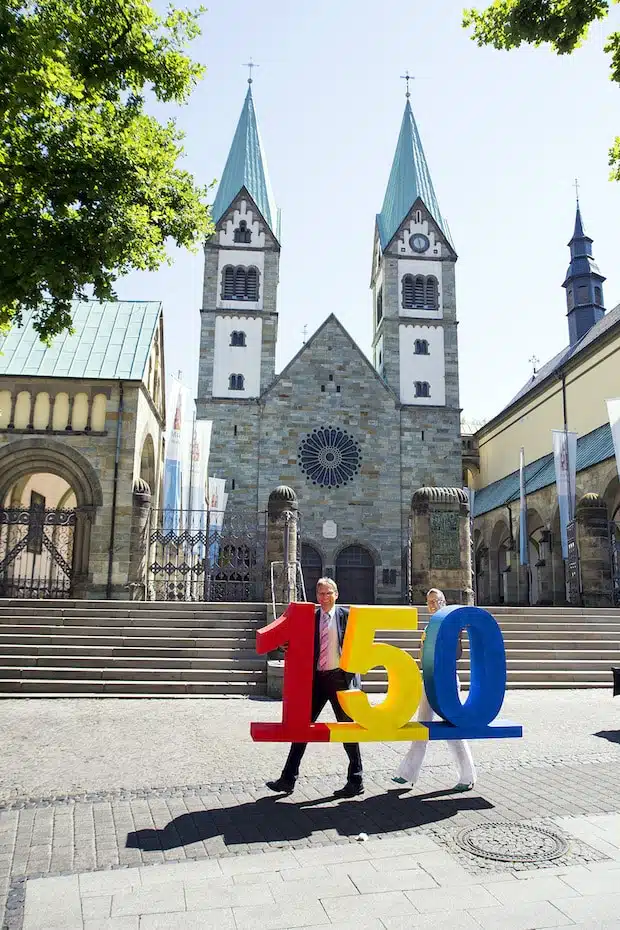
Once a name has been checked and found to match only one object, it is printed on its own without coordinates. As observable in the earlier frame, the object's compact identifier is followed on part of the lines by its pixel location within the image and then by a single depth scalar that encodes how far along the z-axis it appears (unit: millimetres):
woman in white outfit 6066
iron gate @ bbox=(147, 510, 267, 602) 18281
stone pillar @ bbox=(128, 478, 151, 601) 18734
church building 34844
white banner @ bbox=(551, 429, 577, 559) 26609
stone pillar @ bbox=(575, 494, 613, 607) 18266
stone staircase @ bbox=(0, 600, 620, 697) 11828
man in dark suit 6211
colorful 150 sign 5926
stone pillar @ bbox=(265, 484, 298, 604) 16000
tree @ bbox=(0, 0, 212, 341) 8508
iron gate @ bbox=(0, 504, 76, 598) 18219
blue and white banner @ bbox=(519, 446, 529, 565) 32094
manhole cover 4457
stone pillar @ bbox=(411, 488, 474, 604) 17531
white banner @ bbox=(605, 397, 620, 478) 22406
